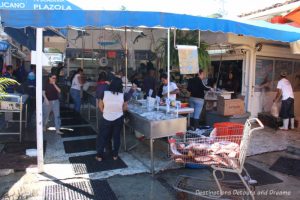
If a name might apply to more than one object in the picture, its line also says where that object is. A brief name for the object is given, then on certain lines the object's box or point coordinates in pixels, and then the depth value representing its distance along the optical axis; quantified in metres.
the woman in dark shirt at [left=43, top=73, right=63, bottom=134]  5.68
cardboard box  6.48
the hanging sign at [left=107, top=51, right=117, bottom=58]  9.00
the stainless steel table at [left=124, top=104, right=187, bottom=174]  3.94
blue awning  3.67
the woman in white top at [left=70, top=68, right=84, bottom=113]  7.77
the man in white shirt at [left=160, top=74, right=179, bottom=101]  5.86
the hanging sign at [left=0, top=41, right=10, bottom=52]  8.33
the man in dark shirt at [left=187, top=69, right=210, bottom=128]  6.22
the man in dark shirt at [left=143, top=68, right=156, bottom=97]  6.73
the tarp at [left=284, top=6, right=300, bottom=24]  4.16
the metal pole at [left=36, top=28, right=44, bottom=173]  3.77
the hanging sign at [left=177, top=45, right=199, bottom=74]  4.76
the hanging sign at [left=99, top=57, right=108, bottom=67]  9.27
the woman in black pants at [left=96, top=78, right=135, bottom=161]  4.21
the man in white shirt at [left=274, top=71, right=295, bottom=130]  6.81
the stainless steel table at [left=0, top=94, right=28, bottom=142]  5.35
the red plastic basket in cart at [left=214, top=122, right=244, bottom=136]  3.43
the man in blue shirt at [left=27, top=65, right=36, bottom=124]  7.04
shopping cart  2.95
